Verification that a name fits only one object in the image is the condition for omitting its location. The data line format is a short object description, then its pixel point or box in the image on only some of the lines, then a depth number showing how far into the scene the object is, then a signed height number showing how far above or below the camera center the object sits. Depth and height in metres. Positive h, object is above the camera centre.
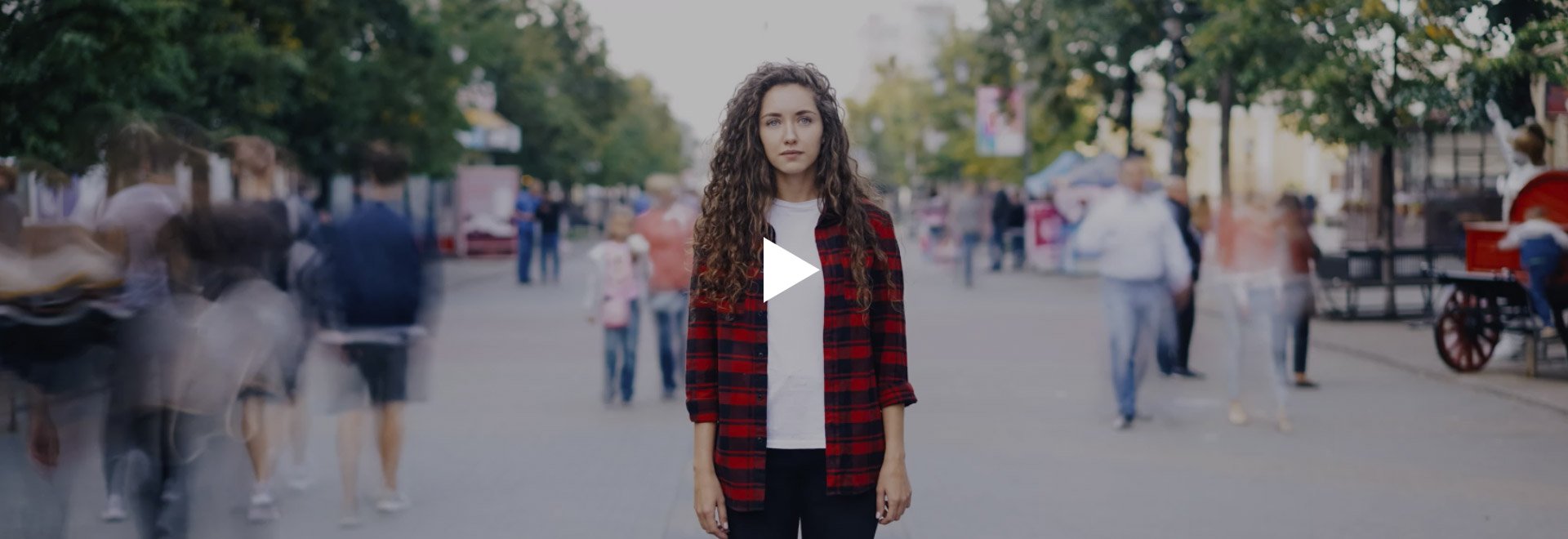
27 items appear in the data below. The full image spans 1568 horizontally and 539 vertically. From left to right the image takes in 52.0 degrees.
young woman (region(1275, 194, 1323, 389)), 11.12 -0.17
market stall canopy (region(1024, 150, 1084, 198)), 38.94 +1.63
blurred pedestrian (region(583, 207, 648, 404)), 11.39 -0.40
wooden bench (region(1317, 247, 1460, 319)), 18.72 -0.47
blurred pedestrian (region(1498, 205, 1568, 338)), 11.84 -0.14
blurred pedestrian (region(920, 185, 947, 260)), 39.11 +0.29
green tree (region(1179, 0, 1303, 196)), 18.03 +2.26
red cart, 12.37 -0.51
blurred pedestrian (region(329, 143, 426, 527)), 7.17 -0.21
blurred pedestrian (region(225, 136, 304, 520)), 6.49 -0.11
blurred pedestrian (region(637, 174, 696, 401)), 11.68 -0.27
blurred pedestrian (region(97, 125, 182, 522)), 5.99 +0.12
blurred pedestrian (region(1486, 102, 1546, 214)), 13.45 +0.63
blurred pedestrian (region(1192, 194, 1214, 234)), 14.60 +0.15
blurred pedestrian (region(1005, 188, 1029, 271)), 34.47 +0.22
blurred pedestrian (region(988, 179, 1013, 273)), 33.75 +0.36
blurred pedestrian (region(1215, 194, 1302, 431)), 10.62 -0.32
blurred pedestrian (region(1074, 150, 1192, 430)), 10.30 -0.17
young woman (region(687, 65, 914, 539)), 3.39 -0.21
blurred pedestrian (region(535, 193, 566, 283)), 28.47 +0.19
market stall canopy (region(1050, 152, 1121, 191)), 32.78 +1.28
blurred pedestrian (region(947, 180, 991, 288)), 27.45 +0.20
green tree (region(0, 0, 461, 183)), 13.66 +2.05
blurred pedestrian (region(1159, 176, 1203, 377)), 13.54 -0.73
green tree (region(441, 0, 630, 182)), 33.66 +5.20
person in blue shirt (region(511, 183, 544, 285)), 28.22 +0.30
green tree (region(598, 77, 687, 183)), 69.38 +5.72
